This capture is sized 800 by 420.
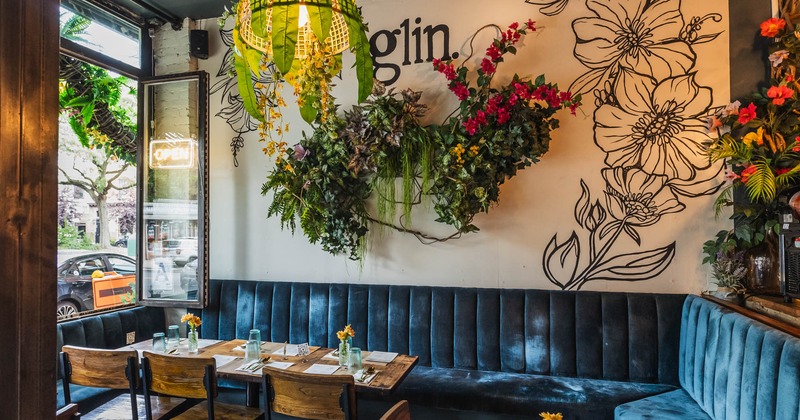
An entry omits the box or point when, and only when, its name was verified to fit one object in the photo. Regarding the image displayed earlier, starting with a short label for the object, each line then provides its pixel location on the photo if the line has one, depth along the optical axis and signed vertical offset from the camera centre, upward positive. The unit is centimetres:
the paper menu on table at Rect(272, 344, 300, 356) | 286 -84
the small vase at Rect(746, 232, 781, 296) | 289 -36
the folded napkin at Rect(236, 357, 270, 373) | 252 -82
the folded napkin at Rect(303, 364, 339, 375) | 248 -83
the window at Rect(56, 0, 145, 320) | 368 +59
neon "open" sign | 406 +58
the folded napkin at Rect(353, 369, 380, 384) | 235 -83
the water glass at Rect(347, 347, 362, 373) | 253 -79
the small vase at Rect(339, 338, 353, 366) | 259 -77
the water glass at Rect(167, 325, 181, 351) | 300 -77
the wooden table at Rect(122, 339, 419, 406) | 230 -83
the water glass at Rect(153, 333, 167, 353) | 281 -76
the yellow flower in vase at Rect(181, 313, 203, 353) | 289 -69
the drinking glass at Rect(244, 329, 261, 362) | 270 -77
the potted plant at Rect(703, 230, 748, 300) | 291 -33
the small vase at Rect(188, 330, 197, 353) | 289 -77
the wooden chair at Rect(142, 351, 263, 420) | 213 -74
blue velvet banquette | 251 -86
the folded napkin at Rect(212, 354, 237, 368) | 265 -83
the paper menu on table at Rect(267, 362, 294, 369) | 259 -83
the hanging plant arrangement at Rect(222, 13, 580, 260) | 319 +45
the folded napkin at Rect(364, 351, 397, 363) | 272 -84
